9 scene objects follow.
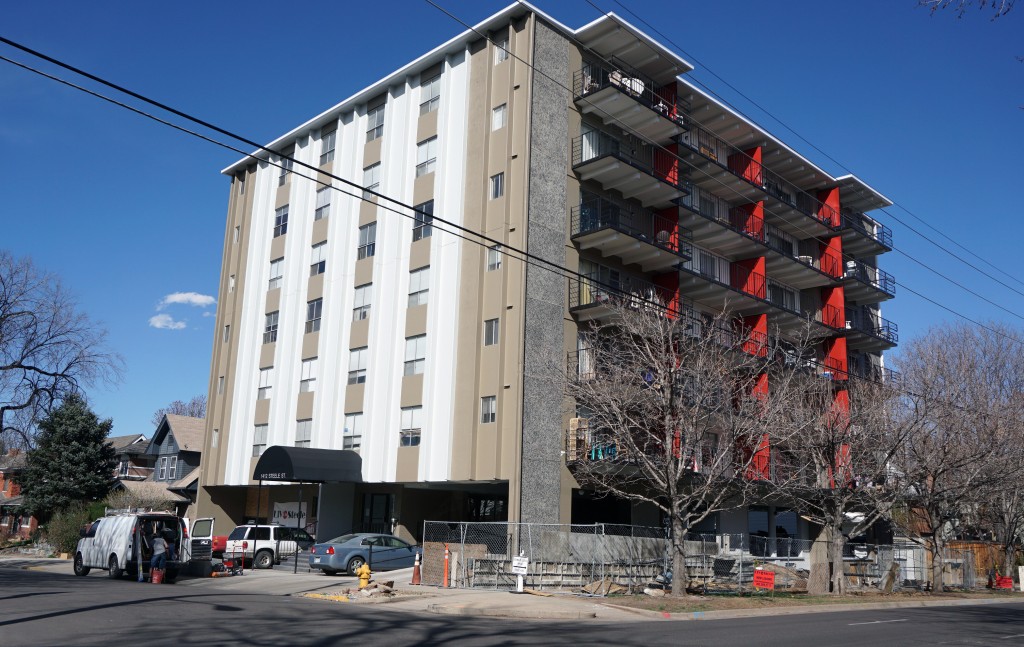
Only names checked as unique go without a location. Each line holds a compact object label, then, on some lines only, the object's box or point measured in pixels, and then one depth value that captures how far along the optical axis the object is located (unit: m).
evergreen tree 53.88
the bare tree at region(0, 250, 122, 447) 40.41
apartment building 32.72
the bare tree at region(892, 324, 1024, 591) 32.69
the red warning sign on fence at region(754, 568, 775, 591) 27.62
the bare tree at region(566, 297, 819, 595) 26.06
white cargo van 26.75
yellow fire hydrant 23.00
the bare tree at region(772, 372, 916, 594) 30.22
